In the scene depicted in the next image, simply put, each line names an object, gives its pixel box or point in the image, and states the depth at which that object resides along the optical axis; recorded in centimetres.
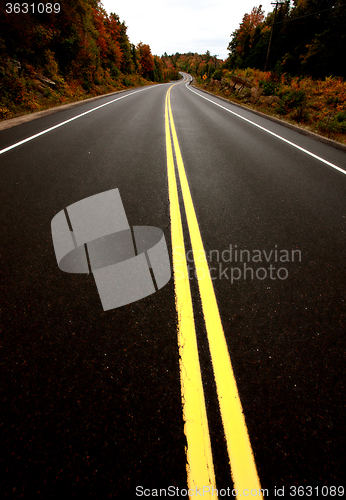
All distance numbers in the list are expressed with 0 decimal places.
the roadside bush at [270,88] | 1399
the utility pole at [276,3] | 2051
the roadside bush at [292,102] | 1131
